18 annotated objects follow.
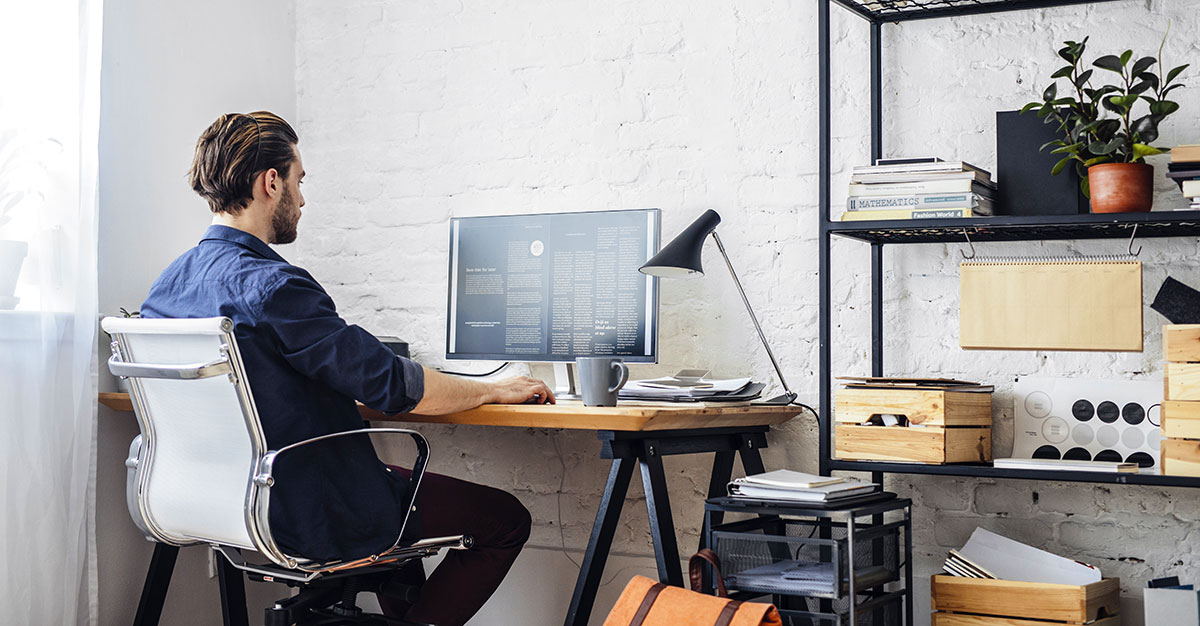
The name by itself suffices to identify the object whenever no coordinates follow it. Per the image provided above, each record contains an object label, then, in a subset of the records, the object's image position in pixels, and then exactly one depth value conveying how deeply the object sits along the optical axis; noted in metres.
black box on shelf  2.23
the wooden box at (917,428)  2.16
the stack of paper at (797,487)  2.03
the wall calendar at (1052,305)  2.13
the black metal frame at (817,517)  1.98
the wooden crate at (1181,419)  1.98
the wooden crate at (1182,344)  1.99
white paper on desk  2.31
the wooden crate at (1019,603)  2.07
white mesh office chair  1.86
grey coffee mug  2.21
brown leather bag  1.87
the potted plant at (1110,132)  2.08
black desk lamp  2.39
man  1.90
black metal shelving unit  2.06
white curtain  2.31
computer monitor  2.56
